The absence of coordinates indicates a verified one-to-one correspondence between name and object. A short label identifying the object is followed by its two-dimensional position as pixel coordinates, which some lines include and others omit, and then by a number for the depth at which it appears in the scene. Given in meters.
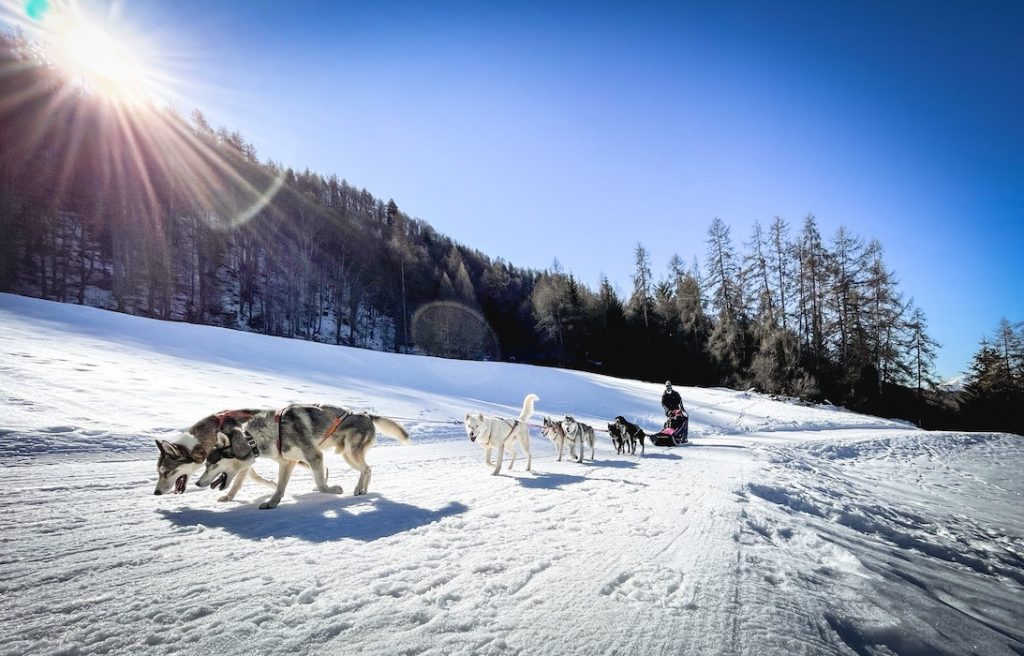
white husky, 6.48
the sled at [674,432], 12.41
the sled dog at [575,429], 8.76
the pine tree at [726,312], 37.72
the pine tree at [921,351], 34.44
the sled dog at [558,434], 8.68
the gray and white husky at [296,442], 3.84
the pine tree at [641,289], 48.22
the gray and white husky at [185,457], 3.76
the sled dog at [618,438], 10.77
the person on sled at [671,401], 13.32
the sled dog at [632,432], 10.79
